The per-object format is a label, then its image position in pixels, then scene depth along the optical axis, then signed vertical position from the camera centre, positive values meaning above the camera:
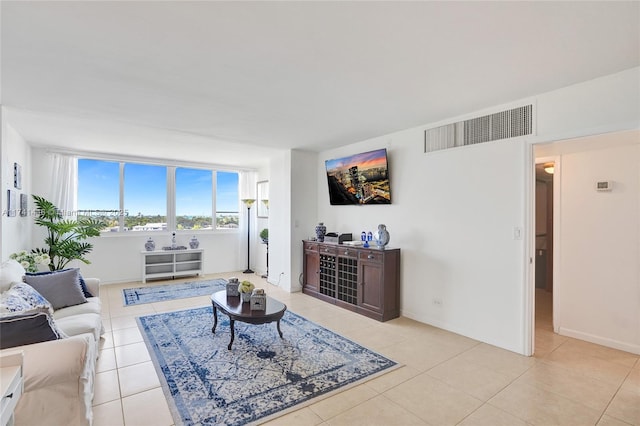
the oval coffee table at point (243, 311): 3.04 -0.99
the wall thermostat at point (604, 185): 3.49 +0.32
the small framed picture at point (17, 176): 4.29 +0.52
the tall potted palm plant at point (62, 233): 4.77 -0.33
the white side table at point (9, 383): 1.14 -0.65
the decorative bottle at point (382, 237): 4.21 -0.32
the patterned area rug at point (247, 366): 2.28 -1.39
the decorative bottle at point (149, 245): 6.33 -0.65
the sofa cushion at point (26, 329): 1.79 -0.69
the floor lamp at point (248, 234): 7.31 -0.50
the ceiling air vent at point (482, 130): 3.16 +0.94
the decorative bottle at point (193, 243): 6.83 -0.65
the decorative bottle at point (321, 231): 5.29 -0.31
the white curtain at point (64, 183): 5.56 +0.55
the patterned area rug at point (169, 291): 5.02 -1.38
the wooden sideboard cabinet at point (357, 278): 4.14 -0.94
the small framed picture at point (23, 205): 4.72 +0.12
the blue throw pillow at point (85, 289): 3.51 -0.86
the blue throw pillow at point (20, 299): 2.28 -0.68
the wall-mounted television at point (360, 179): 4.53 +0.54
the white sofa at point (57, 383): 1.77 -1.00
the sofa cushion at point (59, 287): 3.12 -0.76
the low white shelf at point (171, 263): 6.30 -1.05
